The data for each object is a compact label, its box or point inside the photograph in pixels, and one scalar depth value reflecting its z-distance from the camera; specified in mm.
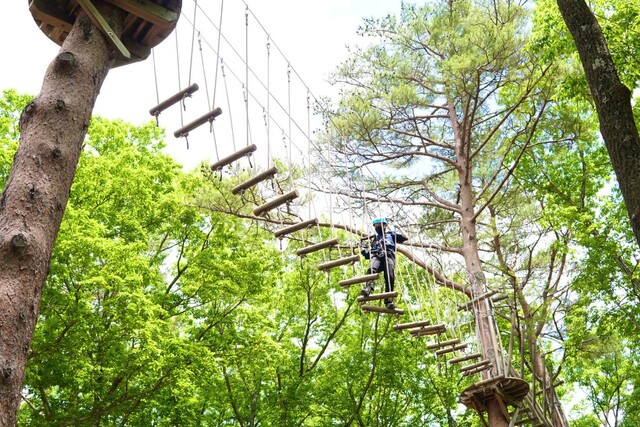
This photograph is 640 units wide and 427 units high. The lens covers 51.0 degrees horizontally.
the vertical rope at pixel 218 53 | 5152
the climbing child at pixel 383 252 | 7929
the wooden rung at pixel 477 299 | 9055
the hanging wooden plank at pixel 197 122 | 5143
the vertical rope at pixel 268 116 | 5744
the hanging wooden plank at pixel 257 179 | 5301
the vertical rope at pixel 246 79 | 5731
